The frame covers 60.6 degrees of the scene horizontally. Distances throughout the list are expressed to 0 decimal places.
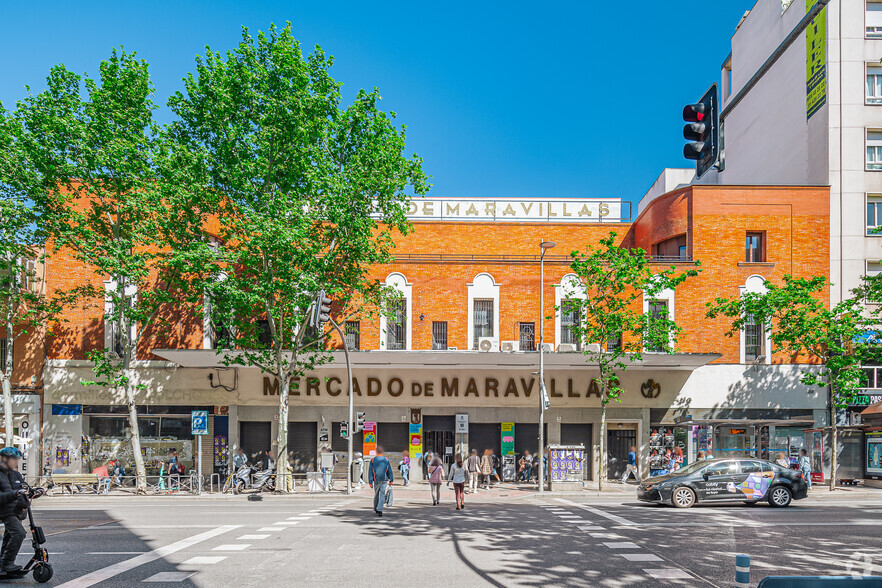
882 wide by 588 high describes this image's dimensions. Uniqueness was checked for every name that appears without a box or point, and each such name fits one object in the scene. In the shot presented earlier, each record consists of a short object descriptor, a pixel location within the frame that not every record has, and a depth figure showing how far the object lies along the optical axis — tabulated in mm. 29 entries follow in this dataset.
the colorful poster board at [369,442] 33281
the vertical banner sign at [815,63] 35938
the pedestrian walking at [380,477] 18234
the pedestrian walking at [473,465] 26875
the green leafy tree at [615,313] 29172
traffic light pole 26094
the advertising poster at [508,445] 33781
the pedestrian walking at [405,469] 30844
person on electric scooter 9906
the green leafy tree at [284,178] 26391
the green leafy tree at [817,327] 29750
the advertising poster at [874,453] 30828
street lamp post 28452
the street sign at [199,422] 26762
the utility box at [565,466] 29312
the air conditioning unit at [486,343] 32162
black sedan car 21406
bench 26562
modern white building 34500
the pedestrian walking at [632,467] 32375
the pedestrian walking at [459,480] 20641
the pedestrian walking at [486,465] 29531
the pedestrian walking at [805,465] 30989
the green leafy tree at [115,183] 26188
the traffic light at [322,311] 22047
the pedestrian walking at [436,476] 22406
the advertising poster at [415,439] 33656
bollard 5859
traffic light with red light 11070
